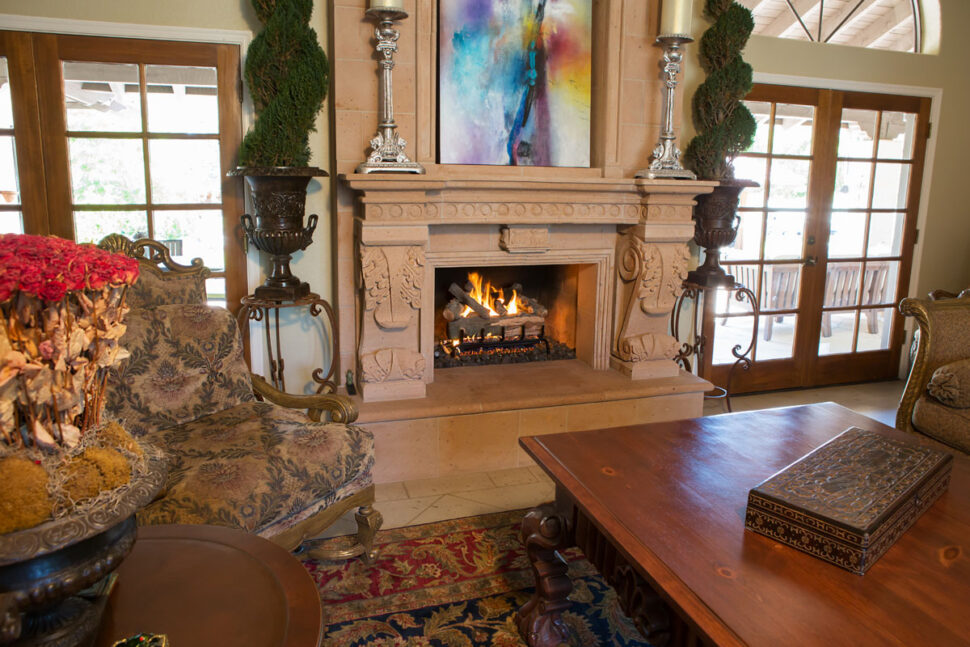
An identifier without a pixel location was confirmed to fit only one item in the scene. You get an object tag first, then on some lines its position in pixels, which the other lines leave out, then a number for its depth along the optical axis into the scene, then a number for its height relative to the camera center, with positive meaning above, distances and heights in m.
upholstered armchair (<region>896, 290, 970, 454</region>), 2.53 -0.59
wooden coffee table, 1.18 -0.70
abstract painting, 3.10 +0.60
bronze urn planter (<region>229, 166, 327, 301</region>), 2.75 -0.07
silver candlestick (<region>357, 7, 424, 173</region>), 2.82 +0.32
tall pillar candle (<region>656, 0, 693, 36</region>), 3.12 +0.91
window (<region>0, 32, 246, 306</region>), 2.85 +0.26
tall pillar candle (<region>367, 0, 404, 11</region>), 2.72 +0.82
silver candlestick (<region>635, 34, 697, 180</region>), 3.25 +0.33
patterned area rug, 1.90 -1.20
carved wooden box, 1.33 -0.60
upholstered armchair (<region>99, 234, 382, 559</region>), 1.83 -0.72
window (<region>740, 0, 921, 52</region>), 3.94 +1.17
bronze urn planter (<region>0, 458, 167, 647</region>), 0.88 -0.51
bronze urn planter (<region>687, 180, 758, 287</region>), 3.47 -0.08
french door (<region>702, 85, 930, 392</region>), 4.04 -0.13
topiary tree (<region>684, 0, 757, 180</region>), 3.44 +0.60
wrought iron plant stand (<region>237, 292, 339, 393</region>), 2.93 -0.55
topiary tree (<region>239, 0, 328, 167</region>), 2.72 +0.51
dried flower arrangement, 0.88 -0.23
